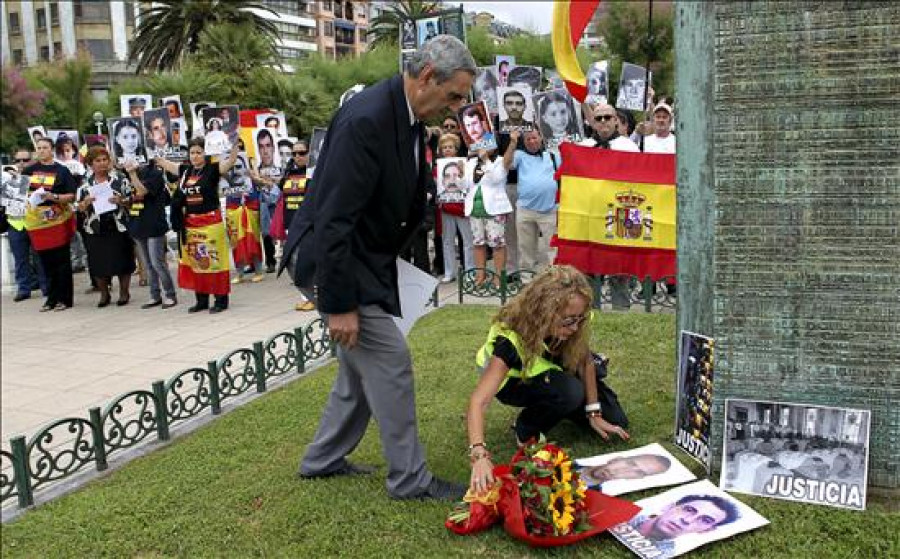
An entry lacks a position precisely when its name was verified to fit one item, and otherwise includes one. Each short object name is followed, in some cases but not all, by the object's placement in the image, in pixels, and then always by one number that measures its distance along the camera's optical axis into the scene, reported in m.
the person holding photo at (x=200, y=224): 8.62
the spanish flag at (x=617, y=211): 7.30
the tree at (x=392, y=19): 41.75
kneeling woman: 3.59
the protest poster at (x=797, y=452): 3.38
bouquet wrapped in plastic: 3.11
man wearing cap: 8.04
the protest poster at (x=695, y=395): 3.67
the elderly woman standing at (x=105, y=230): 9.59
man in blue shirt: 8.59
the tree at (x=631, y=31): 35.41
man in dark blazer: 3.15
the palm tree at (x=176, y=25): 34.25
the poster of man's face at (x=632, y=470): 3.63
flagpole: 5.64
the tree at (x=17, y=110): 31.19
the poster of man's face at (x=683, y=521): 3.10
